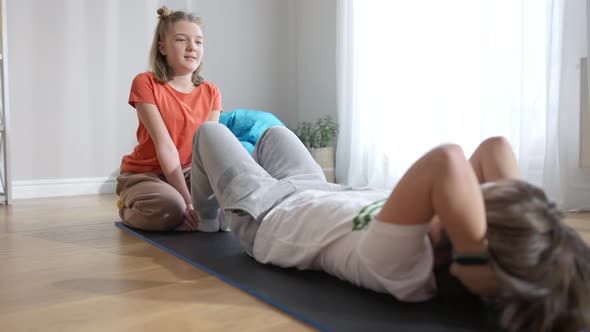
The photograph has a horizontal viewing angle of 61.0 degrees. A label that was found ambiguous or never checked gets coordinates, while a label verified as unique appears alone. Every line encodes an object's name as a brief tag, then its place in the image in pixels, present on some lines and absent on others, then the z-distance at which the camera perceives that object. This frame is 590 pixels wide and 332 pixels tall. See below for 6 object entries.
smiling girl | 1.78
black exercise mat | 0.84
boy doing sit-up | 0.73
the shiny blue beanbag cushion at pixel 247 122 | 3.11
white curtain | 2.40
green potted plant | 3.69
